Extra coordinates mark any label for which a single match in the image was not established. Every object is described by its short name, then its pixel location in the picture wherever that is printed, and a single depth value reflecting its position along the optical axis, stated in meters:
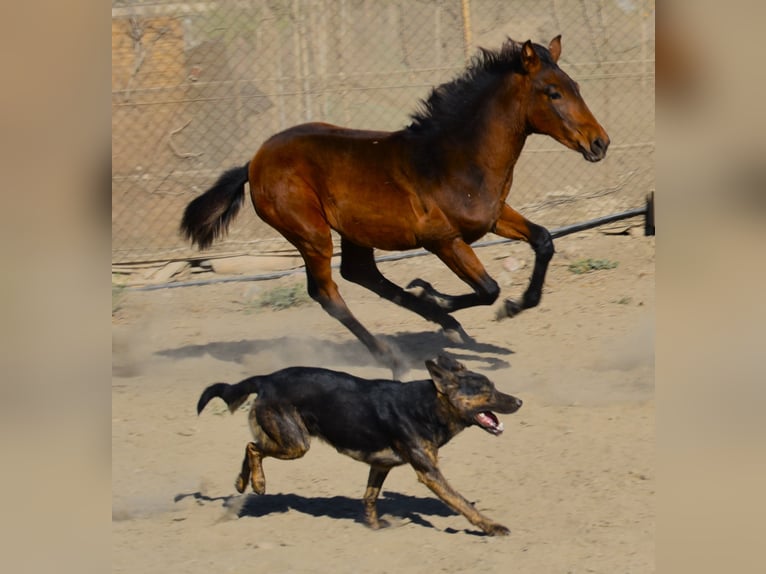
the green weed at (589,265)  15.91
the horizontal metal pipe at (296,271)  16.41
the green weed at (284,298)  15.83
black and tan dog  11.90
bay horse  13.77
